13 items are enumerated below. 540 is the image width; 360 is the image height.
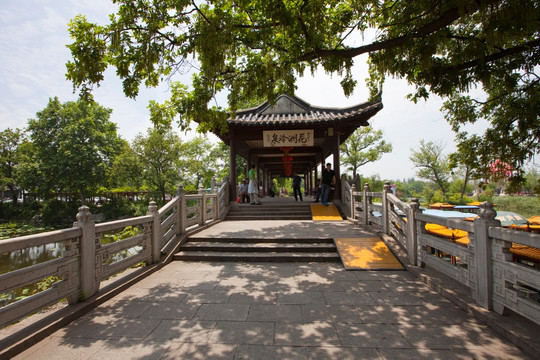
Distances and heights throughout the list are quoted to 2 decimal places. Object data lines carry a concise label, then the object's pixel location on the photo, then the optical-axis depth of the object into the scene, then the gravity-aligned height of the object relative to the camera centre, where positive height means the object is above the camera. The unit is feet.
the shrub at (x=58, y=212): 91.66 -6.84
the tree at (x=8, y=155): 102.17 +14.69
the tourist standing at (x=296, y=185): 43.65 +0.54
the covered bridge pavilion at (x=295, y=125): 32.73 +7.92
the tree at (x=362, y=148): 116.06 +16.80
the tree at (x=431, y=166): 103.24 +7.81
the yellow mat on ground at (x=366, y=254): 15.93 -4.35
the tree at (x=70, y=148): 83.76 +13.99
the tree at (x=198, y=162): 90.74 +10.00
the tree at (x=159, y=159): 82.69 +10.00
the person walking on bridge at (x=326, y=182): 32.96 +0.71
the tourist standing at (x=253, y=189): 35.62 +0.00
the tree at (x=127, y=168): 83.10 +7.22
